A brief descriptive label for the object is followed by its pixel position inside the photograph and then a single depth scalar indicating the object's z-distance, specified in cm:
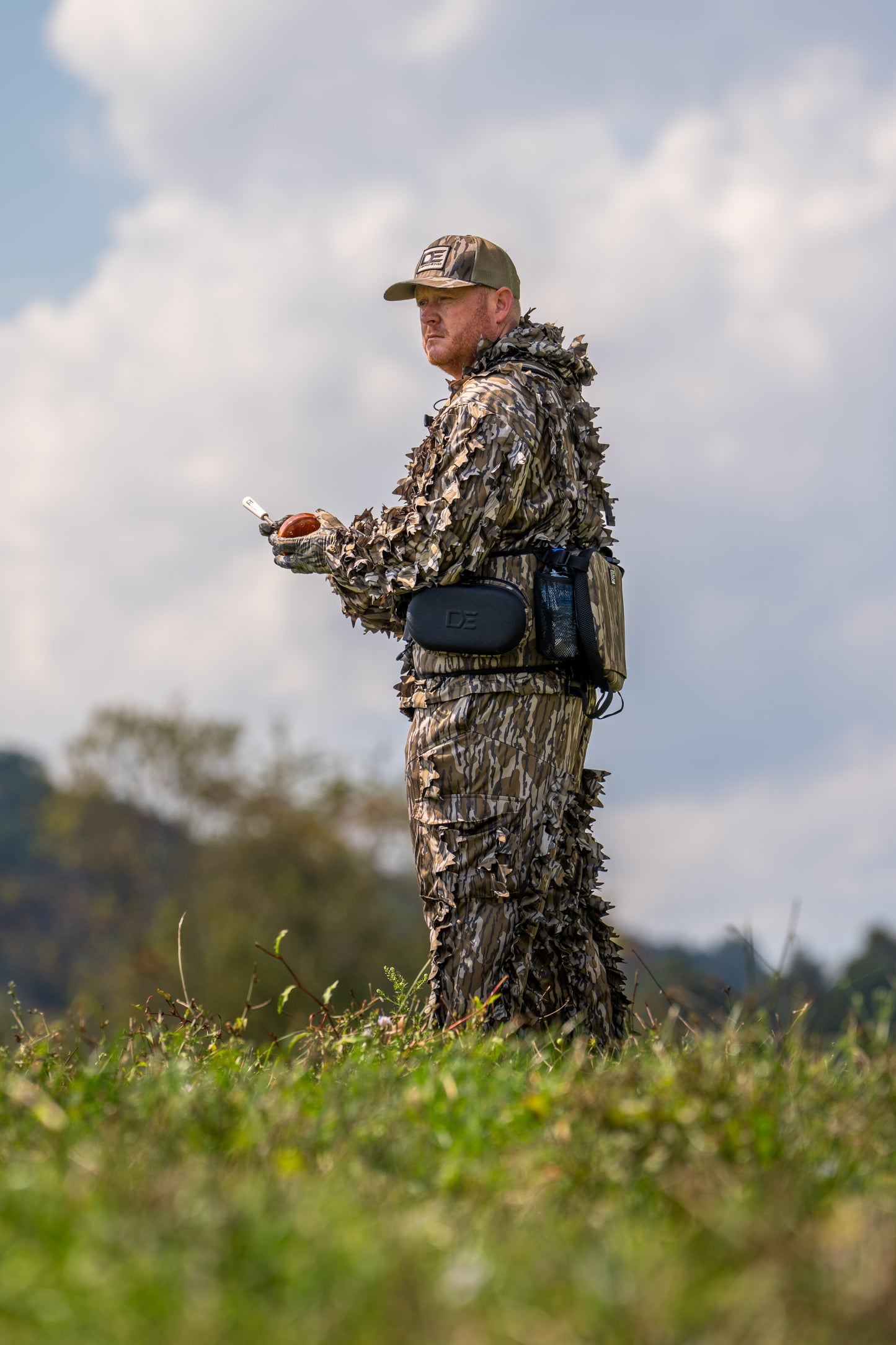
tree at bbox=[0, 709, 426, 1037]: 7169
